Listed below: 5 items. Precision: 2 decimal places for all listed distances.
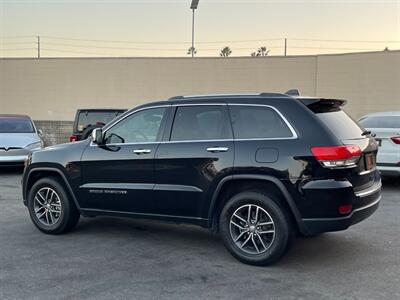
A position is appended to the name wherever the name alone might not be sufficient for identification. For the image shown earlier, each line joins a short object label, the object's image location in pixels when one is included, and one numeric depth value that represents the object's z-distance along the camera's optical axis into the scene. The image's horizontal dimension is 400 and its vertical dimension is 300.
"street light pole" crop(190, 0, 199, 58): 20.89
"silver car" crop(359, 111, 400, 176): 8.97
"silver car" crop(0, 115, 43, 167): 11.47
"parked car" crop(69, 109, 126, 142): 13.73
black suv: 4.61
